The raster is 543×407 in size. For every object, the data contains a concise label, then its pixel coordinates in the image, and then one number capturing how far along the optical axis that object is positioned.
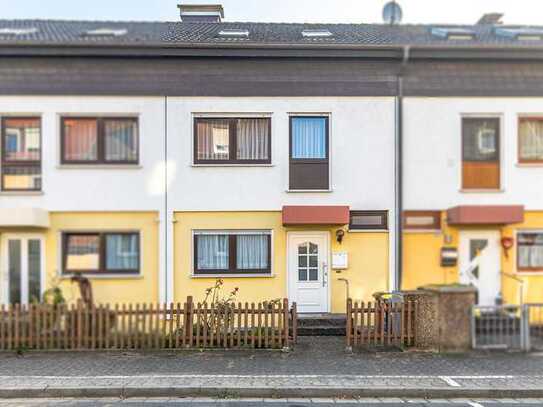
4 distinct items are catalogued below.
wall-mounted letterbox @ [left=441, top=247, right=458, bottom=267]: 11.24
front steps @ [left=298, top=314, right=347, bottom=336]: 10.23
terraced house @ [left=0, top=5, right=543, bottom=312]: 10.99
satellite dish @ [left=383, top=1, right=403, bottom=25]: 11.97
